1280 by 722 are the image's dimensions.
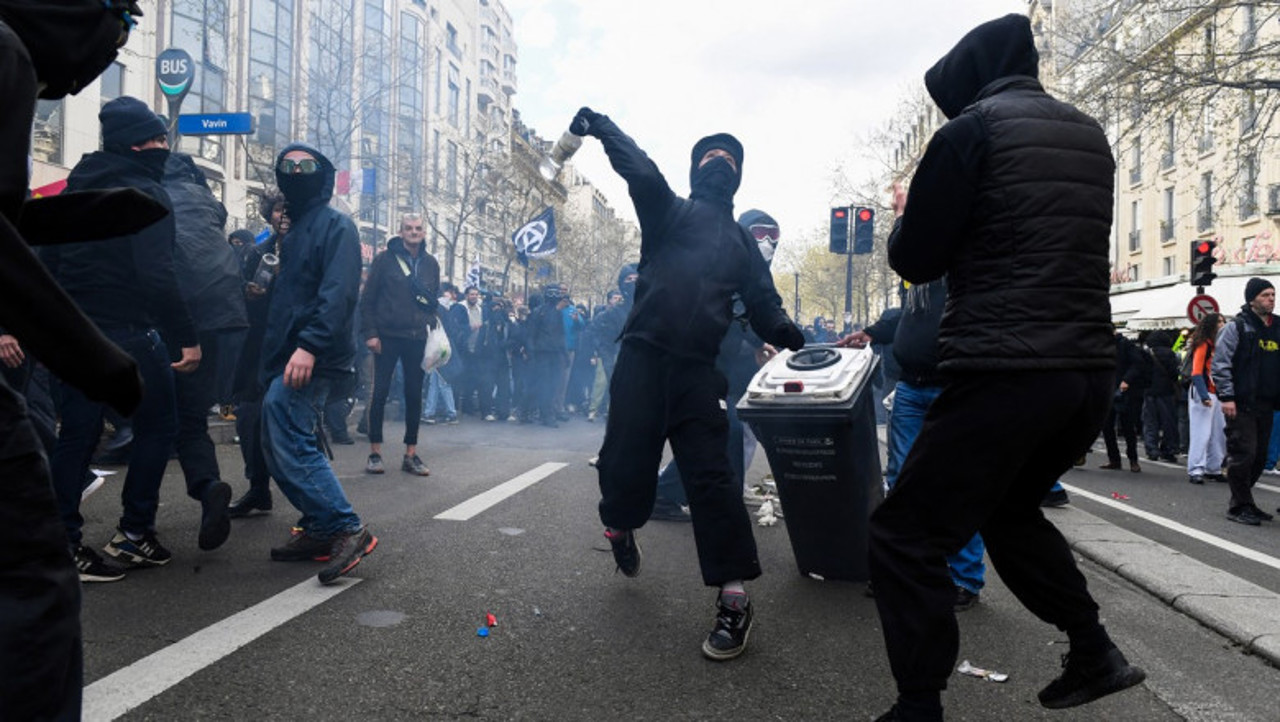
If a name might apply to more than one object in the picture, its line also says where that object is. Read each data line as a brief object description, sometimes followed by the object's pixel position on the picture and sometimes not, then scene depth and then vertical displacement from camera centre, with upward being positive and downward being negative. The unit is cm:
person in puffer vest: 233 +3
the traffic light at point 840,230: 1733 +270
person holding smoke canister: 366 +7
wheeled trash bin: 410 -34
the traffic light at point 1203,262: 1558 +197
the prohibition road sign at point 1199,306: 1428 +110
